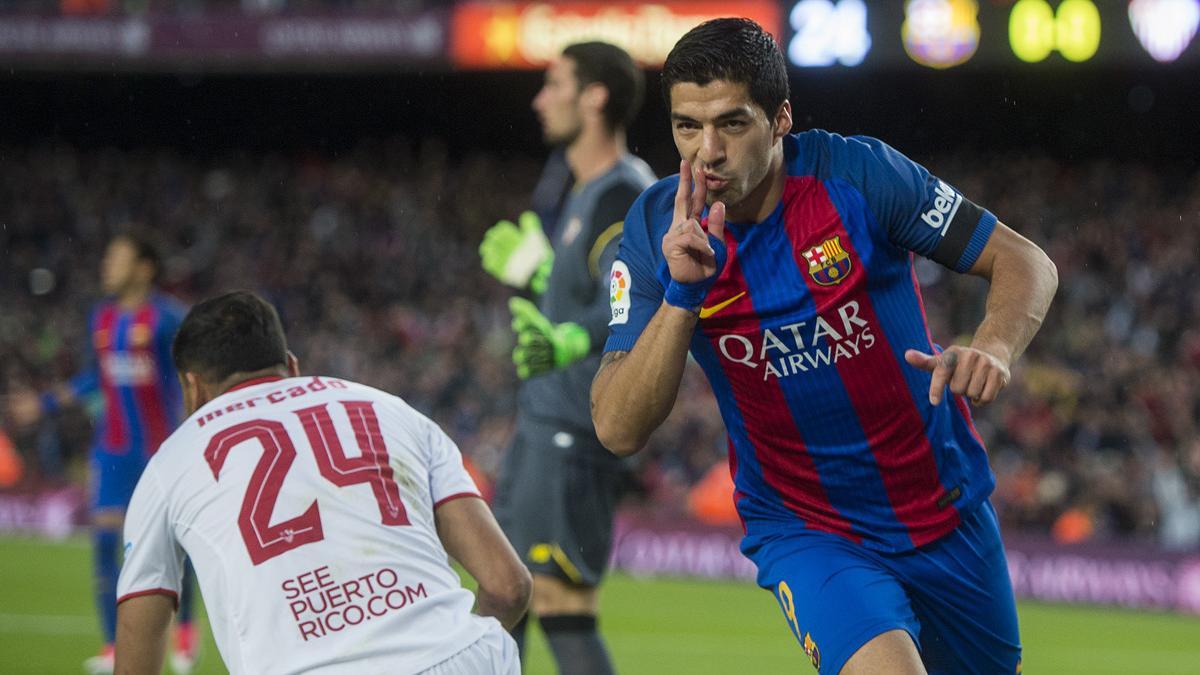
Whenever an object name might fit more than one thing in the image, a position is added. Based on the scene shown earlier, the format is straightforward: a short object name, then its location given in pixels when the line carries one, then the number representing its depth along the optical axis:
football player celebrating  6.74
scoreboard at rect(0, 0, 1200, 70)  26.72
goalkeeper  10.20
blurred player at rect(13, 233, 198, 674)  16.22
